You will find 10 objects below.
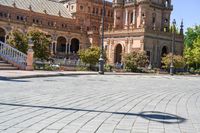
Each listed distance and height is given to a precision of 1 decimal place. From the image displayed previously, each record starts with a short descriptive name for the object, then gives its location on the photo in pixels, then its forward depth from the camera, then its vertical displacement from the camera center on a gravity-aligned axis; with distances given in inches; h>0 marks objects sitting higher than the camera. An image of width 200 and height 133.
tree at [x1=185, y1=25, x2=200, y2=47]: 3624.5 +334.6
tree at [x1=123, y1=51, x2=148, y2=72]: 2100.1 +39.1
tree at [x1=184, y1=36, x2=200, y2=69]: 3021.7 +115.6
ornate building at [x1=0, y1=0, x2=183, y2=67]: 2694.4 +351.1
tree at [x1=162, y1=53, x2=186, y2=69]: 2309.7 +41.6
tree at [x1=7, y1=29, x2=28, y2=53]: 1381.6 +87.0
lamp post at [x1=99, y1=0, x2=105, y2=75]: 1334.6 +0.4
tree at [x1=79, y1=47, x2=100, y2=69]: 1840.6 +50.1
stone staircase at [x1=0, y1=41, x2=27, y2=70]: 1048.8 +18.5
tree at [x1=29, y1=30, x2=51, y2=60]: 1485.0 +90.0
